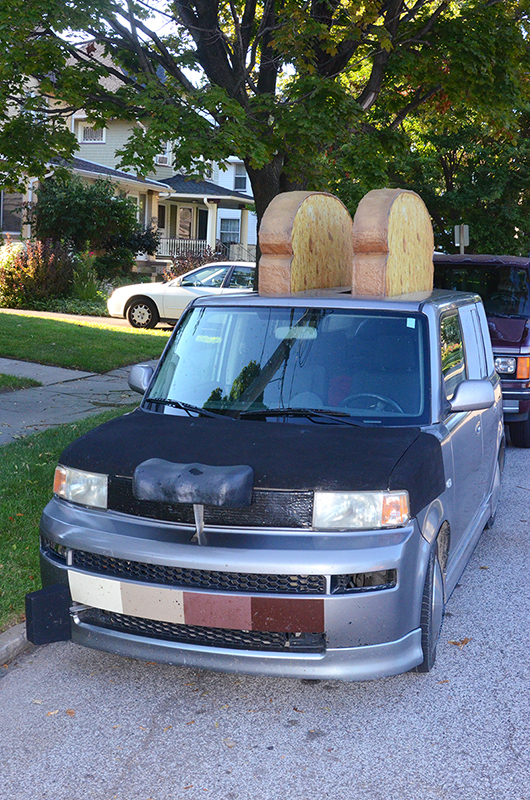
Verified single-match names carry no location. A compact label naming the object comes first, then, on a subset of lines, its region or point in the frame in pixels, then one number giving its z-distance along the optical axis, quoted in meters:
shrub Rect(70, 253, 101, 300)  21.95
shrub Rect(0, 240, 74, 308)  20.94
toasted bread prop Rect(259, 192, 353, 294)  5.18
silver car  3.37
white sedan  18.08
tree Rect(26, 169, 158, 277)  25.55
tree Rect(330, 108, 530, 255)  23.06
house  31.75
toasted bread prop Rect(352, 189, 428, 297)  4.91
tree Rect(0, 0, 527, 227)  8.96
